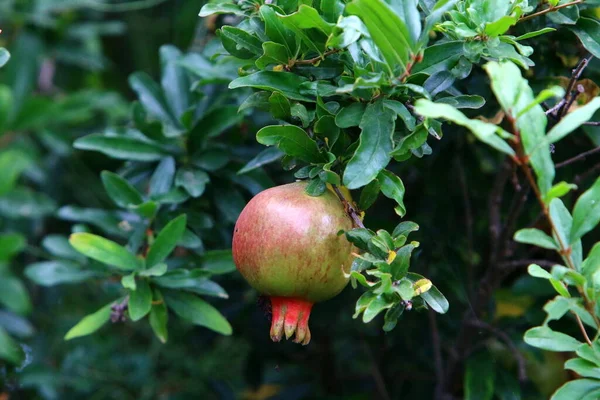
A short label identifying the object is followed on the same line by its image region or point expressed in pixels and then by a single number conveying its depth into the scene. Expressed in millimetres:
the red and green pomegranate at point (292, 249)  1581
